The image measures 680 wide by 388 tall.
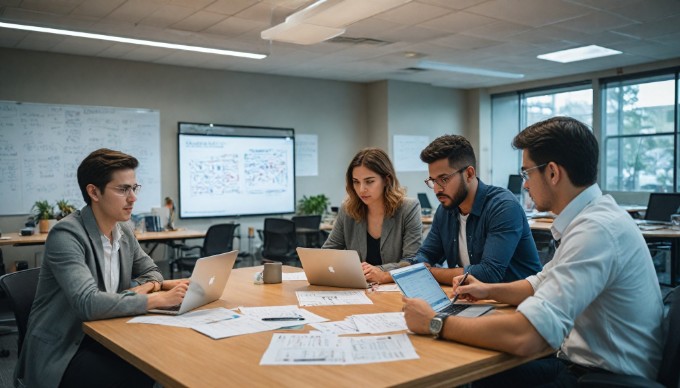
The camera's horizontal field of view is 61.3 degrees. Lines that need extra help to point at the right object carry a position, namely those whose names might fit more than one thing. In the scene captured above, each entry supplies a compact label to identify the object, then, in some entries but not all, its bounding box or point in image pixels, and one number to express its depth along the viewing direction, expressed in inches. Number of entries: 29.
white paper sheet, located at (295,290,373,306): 91.2
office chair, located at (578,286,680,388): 59.4
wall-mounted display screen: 301.1
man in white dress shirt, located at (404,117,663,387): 62.5
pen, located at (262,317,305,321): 80.2
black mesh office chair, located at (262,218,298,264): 257.3
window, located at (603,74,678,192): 313.0
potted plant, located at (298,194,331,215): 331.9
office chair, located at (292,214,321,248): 264.7
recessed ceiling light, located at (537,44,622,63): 274.4
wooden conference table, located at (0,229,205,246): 212.4
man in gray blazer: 81.0
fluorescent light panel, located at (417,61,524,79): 305.3
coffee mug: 110.5
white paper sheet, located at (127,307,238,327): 79.4
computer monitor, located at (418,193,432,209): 343.0
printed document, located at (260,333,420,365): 62.0
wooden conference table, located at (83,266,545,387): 56.8
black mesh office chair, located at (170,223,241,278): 239.1
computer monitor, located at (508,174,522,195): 360.5
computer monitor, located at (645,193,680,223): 249.4
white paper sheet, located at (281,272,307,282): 115.8
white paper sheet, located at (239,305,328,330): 78.1
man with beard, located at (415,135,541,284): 99.4
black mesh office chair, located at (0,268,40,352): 89.5
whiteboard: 256.2
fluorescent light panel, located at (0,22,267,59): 198.7
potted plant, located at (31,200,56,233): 232.7
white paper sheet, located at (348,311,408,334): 73.9
